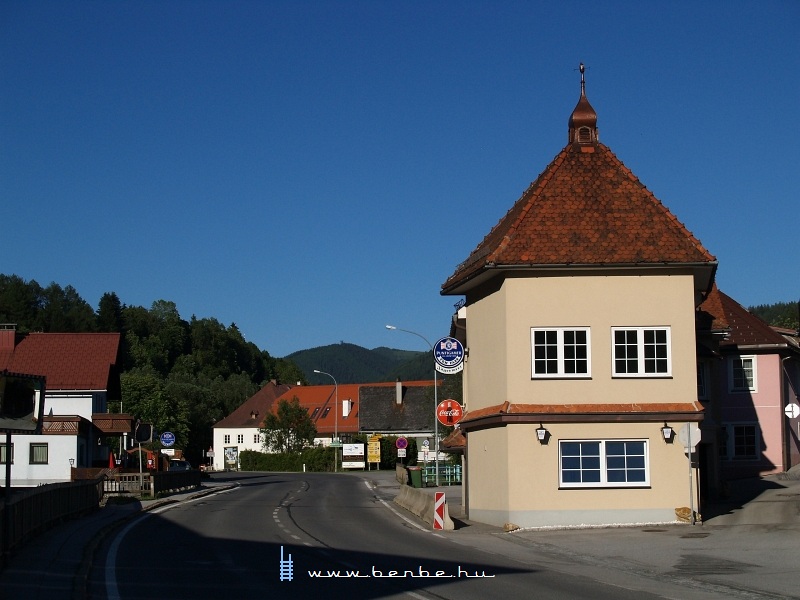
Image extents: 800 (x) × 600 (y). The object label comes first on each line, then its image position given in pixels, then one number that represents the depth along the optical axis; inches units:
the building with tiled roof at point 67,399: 2267.5
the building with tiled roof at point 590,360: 1028.5
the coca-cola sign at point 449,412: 1491.1
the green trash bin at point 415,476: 2010.3
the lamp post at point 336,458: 3822.8
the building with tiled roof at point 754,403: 1787.6
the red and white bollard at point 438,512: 1040.8
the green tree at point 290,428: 4308.6
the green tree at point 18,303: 5467.5
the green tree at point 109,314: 6102.4
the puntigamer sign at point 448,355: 1203.2
